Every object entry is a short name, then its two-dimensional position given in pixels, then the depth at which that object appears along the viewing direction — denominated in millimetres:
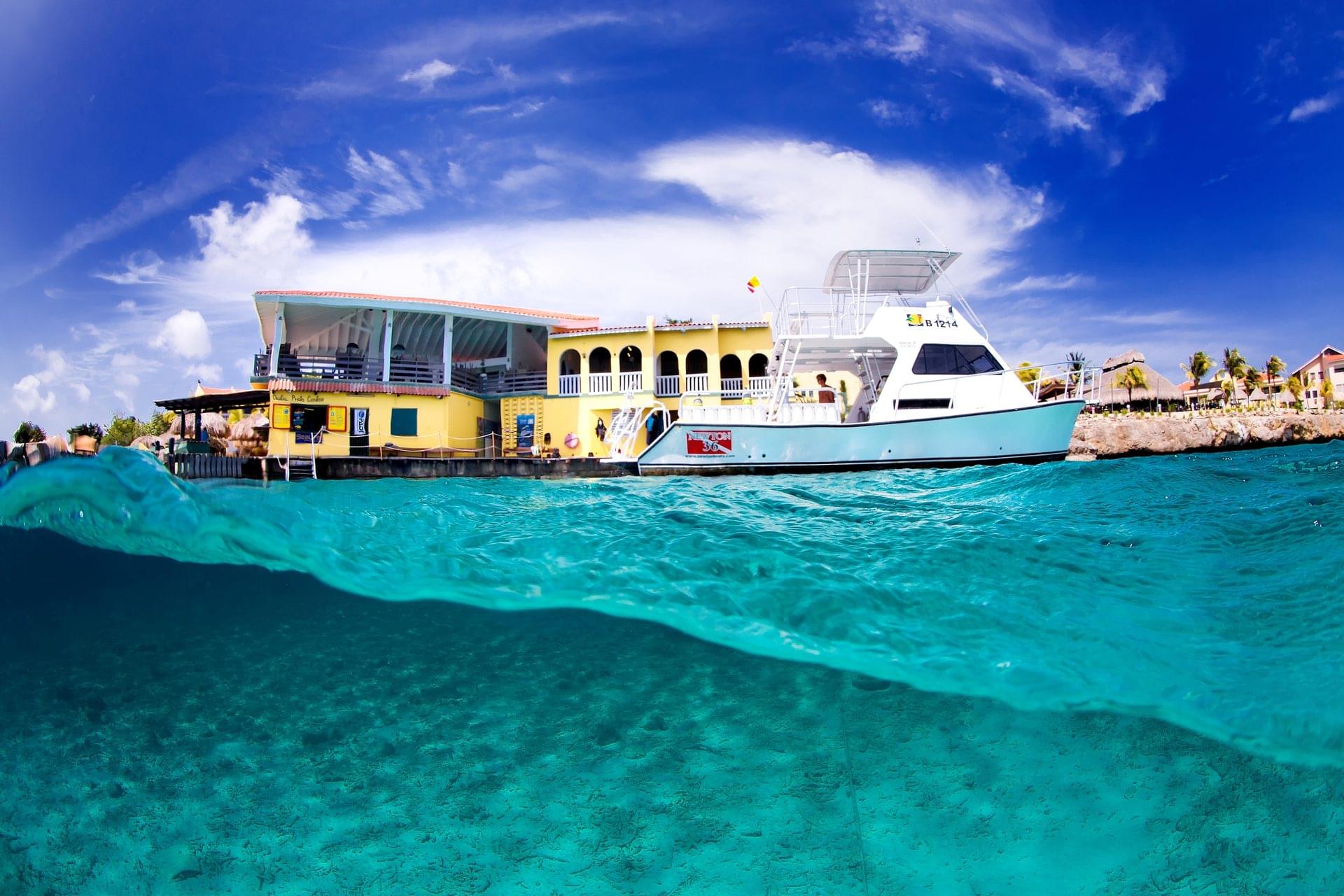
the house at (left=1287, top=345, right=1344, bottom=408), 47000
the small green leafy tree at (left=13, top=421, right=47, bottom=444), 31242
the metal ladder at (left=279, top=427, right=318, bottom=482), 17750
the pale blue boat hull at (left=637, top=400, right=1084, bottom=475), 15969
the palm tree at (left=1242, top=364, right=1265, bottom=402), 47969
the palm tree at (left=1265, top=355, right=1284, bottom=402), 48094
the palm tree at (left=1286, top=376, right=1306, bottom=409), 46188
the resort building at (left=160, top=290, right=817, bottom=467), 22625
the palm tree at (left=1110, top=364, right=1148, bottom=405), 43094
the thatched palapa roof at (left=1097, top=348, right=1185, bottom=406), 42438
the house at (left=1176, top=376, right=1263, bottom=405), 47406
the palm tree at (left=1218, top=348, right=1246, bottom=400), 48469
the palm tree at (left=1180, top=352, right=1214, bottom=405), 50562
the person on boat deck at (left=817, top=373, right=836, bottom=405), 18672
